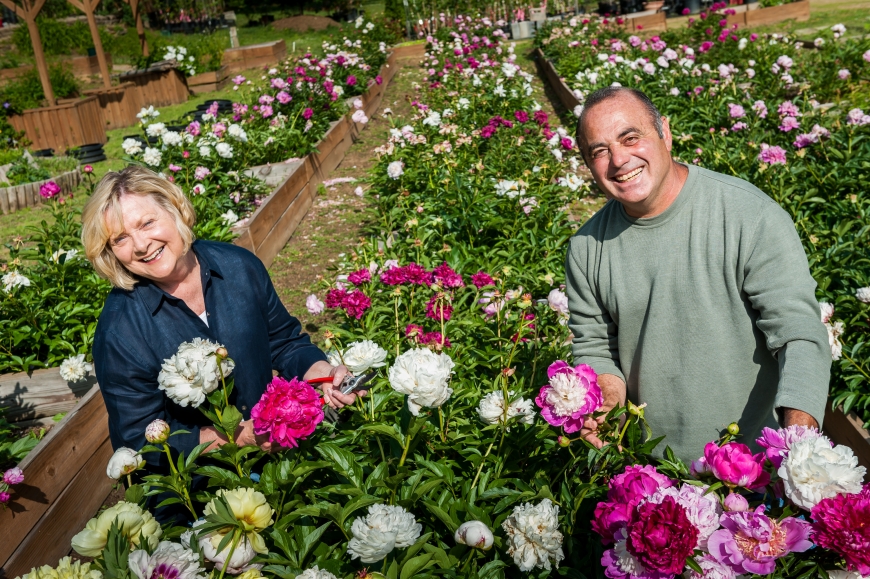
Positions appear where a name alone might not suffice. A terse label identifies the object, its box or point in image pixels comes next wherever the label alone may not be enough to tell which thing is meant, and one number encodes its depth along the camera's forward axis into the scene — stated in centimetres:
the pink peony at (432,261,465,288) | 288
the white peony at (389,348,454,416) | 142
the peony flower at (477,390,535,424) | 169
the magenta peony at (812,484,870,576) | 101
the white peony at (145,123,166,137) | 593
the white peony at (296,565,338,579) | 121
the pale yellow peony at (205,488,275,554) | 124
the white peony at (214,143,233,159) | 586
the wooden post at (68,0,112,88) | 1341
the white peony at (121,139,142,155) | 567
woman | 204
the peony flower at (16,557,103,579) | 114
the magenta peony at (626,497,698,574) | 103
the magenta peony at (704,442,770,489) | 115
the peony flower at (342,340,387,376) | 164
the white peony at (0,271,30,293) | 401
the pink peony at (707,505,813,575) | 107
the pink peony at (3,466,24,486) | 276
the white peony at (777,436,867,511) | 105
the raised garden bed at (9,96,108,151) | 1180
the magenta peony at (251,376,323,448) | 142
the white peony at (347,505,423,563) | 118
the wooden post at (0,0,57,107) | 1145
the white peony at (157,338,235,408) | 139
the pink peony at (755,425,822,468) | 116
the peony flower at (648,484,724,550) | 110
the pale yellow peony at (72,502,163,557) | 123
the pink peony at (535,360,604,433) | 143
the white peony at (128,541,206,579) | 115
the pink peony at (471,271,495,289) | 308
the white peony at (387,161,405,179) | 554
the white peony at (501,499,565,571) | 134
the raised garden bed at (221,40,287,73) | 1836
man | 172
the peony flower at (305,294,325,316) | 358
